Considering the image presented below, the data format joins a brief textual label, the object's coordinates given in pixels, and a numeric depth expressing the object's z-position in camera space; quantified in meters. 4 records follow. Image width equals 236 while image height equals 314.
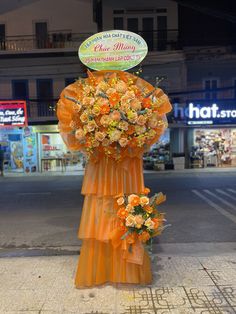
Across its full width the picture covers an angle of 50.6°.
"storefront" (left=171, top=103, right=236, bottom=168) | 13.34
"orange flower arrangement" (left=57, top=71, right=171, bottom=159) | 2.61
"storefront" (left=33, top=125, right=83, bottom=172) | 14.23
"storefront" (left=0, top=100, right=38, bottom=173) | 14.02
